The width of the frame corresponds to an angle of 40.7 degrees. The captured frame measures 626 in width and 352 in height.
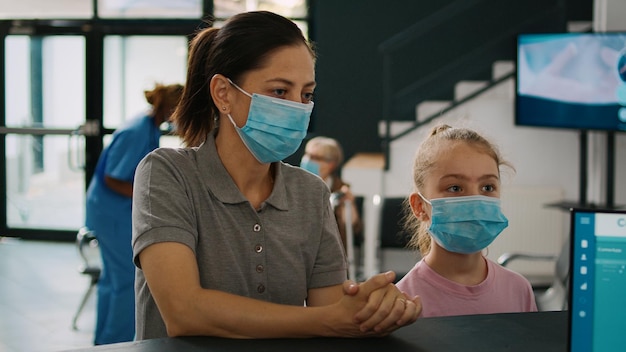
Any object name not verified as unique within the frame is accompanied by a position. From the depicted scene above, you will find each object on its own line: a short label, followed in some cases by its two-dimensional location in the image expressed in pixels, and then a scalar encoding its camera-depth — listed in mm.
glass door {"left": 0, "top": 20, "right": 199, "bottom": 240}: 7461
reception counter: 1249
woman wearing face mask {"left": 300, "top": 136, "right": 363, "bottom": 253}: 4582
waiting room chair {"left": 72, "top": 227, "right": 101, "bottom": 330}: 4375
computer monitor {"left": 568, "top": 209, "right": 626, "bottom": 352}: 921
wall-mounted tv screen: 5328
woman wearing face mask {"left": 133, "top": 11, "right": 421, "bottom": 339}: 1312
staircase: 6238
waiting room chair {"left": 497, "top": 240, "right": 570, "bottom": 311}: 3393
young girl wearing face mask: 1831
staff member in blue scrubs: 3871
